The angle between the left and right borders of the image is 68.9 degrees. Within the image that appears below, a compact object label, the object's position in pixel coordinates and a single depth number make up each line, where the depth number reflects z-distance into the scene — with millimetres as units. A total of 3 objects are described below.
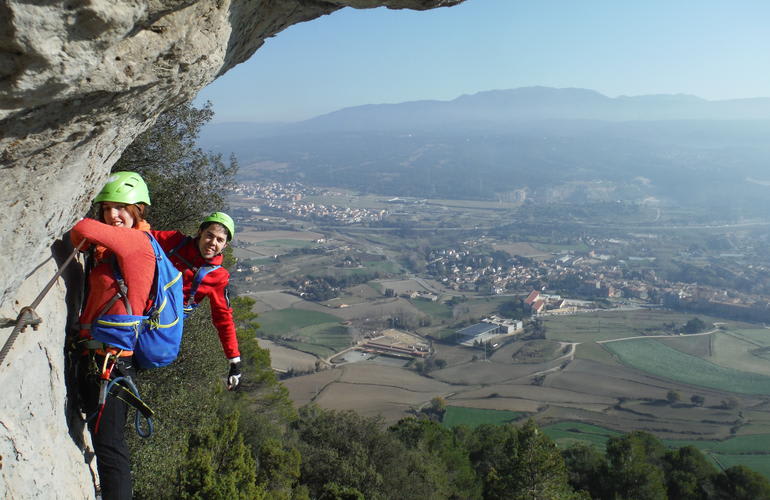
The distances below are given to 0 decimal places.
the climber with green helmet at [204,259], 4402
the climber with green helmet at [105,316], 3570
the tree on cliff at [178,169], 11008
